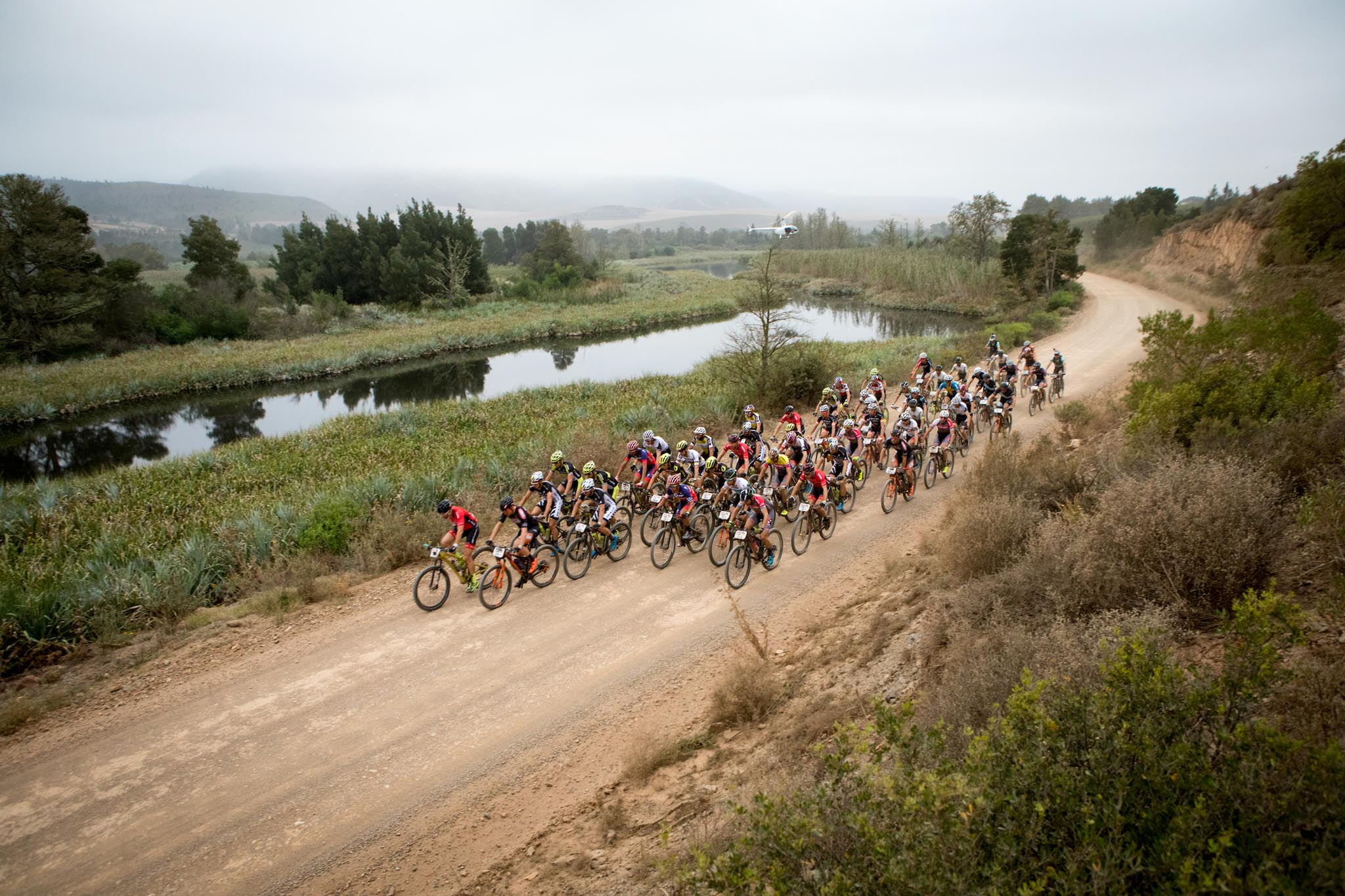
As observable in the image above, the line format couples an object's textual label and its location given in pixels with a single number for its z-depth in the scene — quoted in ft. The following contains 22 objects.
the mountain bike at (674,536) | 39.88
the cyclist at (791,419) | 48.67
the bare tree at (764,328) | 77.82
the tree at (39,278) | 133.69
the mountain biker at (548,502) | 37.91
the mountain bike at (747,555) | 36.60
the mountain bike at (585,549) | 39.40
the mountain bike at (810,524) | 41.24
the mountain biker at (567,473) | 41.34
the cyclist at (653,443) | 46.57
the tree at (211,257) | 184.44
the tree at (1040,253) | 155.94
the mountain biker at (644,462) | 45.27
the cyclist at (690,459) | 44.29
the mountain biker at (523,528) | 35.68
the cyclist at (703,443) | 46.85
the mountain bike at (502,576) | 35.42
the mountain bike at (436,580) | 35.60
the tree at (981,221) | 208.23
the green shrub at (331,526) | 43.52
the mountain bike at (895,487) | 47.11
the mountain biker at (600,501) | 39.60
